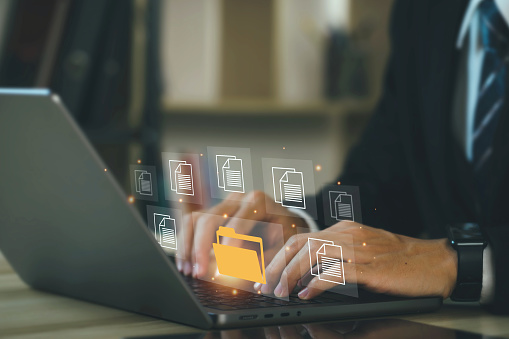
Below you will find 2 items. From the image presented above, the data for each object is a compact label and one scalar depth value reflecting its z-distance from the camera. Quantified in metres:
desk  1.05
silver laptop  1.02
